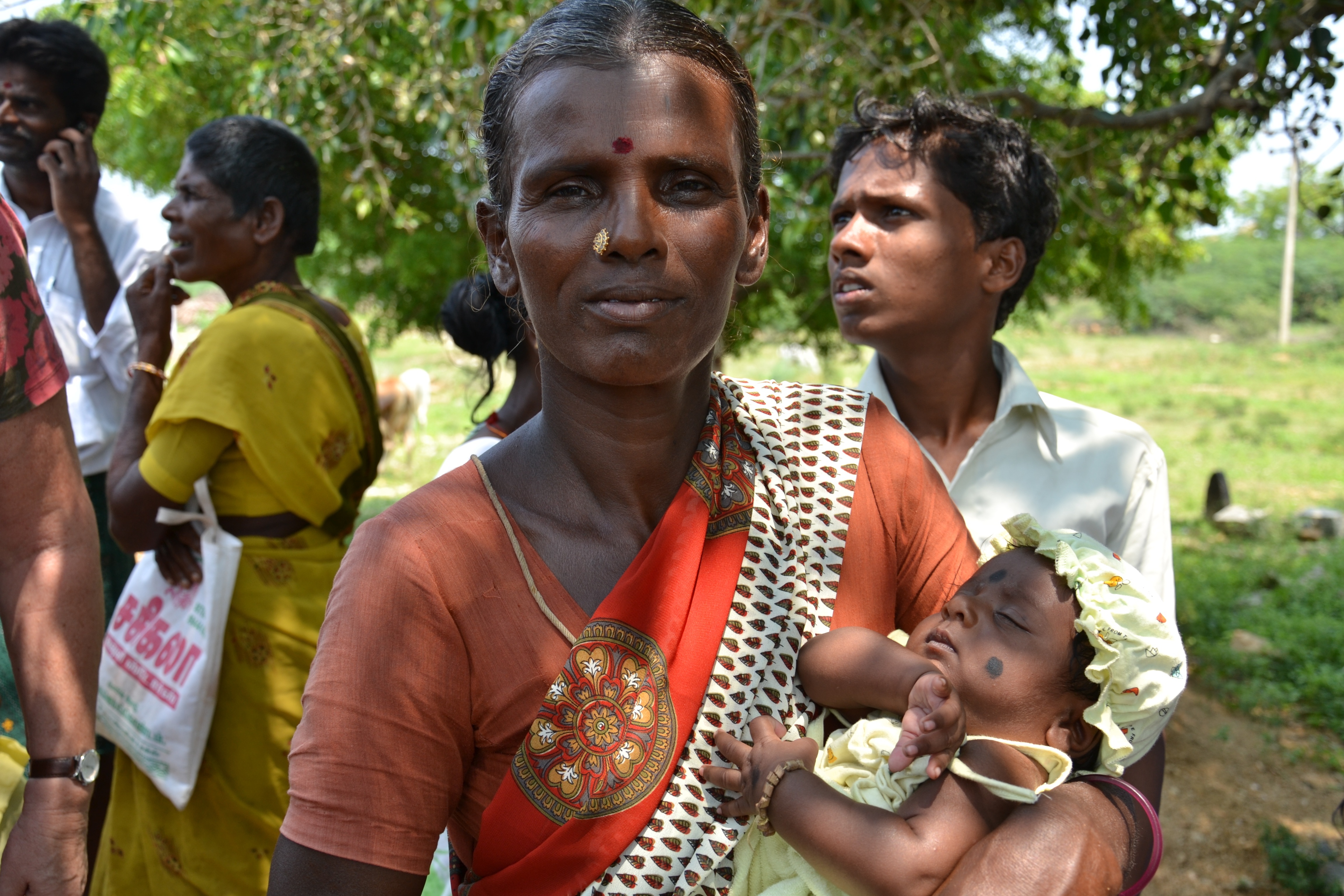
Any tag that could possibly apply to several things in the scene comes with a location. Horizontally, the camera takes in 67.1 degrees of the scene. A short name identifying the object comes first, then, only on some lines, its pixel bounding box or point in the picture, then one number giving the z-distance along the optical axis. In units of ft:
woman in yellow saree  9.00
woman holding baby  4.14
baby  4.37
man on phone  11.30
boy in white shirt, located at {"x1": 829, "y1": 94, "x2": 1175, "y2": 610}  8.05
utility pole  87.81
